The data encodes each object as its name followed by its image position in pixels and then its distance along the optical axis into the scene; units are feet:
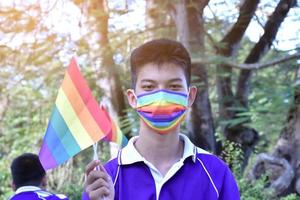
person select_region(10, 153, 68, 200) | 15.24
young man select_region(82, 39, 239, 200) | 7.45
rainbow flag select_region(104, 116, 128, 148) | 13.33
